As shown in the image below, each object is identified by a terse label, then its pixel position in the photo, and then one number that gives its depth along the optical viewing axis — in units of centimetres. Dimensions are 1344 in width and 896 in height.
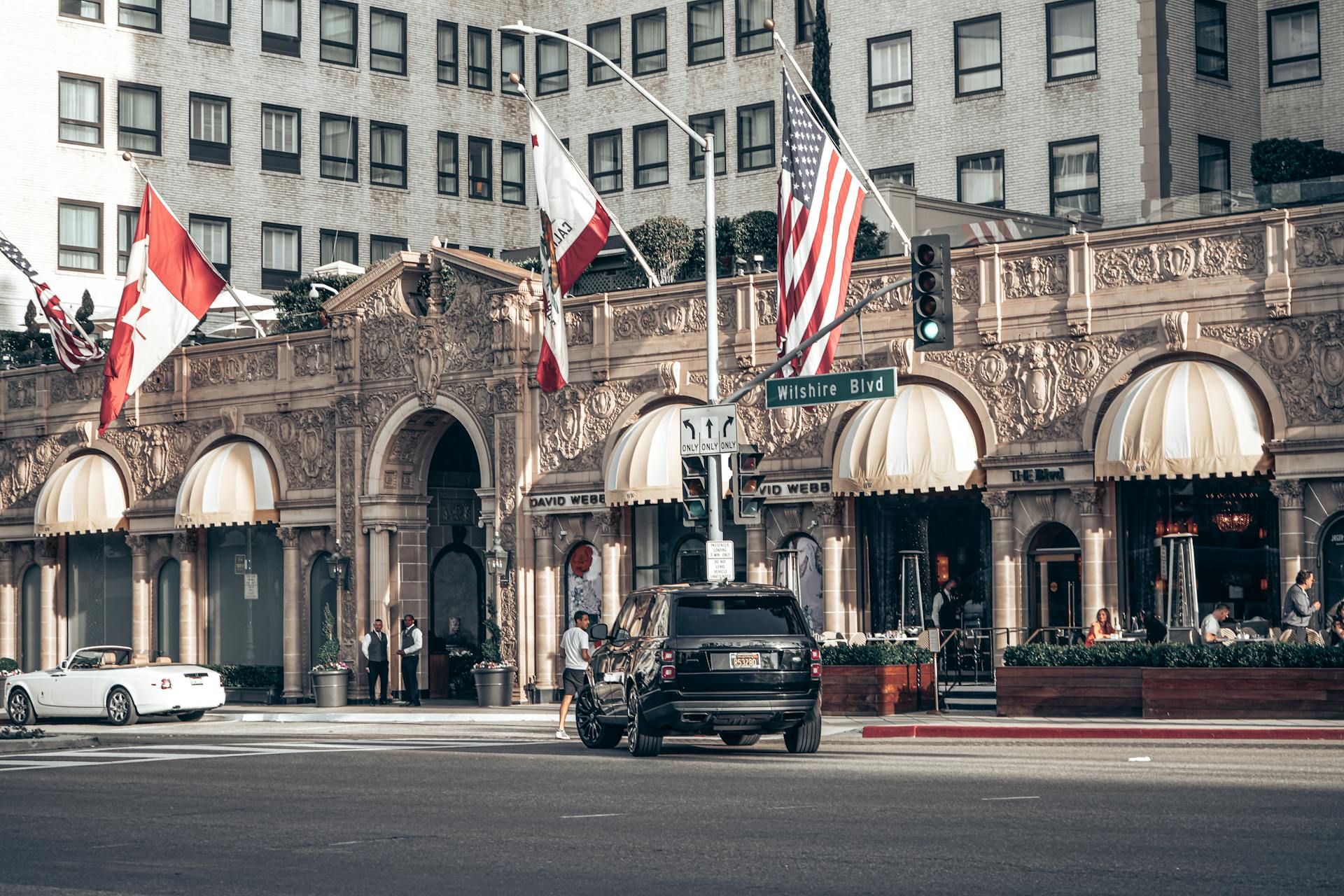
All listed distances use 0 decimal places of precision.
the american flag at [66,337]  4394
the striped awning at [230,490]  4257
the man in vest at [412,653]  3831
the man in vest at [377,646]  3878
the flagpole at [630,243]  3278
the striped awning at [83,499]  4575
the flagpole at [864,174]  3119
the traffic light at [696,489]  2898
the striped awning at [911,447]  3219
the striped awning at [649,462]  3547
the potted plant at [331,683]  3912
